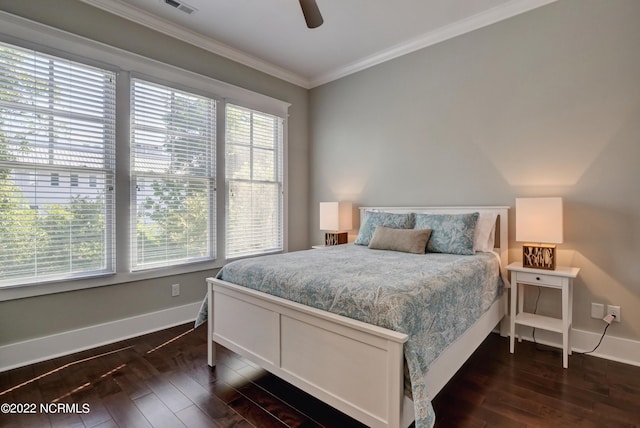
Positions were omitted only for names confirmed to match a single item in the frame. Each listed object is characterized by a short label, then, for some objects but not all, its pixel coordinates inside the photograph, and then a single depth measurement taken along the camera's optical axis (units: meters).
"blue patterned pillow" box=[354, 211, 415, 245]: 3.15
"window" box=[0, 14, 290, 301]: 2.33
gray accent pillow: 2.76
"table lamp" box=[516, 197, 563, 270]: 2.38
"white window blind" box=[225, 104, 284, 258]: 3.68
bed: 1.37
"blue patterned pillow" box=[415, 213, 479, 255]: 2.69
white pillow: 2.81
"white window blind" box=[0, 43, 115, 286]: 2.29
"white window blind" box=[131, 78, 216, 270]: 2.94
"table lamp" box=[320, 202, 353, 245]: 3.88
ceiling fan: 1.87
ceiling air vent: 2.75
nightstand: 2.32
